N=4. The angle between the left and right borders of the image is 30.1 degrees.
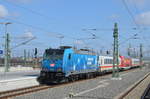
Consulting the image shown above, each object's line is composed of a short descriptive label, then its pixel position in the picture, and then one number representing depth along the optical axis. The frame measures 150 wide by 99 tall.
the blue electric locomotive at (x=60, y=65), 24.02
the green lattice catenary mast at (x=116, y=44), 32.11
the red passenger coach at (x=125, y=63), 56.48
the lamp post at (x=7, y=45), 43.04
